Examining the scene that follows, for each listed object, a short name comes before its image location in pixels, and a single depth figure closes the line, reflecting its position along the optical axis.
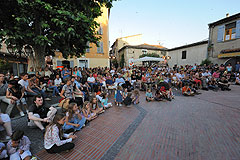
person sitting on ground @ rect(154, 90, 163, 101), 6.86
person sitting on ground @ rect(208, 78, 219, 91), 9.61
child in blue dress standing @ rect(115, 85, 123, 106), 6.12
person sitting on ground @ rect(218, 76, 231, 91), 9.34
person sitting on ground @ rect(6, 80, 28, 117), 3.84
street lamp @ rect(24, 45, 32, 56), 7.14
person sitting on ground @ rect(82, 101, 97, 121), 4.24
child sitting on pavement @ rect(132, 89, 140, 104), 6.43
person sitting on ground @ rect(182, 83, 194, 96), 7.98
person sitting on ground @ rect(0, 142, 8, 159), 2.22
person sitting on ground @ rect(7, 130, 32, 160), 2.26
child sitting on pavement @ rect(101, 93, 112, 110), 5.50
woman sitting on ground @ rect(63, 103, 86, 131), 3.46
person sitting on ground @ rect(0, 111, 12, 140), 2.86
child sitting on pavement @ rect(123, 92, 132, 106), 6.06
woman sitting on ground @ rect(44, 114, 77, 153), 2.57
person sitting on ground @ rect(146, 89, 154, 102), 6.81
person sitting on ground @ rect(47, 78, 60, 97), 7.06
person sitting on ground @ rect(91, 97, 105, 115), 4.91
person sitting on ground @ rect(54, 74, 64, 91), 7.25
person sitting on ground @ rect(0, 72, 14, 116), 3.88
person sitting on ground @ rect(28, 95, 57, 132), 3.36
